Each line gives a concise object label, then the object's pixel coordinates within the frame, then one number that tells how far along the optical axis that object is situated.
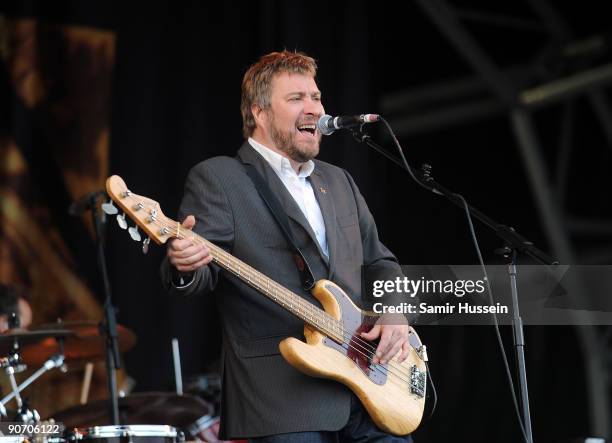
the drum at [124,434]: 7.64
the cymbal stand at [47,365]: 8.98
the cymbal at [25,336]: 8.76
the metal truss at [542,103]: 15.81
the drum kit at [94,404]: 7.89
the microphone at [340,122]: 7.01
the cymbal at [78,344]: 9.67
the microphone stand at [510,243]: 6.92
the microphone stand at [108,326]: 9.49
